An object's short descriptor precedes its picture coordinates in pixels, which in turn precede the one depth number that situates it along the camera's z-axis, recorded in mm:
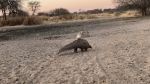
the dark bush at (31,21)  23669
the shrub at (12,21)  24712
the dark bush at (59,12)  47987
